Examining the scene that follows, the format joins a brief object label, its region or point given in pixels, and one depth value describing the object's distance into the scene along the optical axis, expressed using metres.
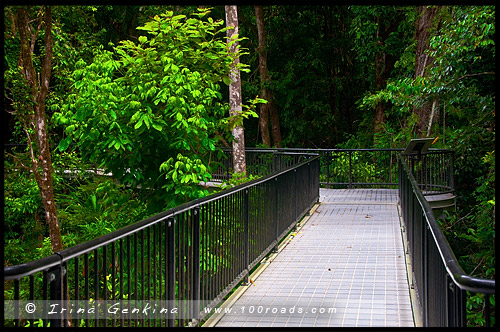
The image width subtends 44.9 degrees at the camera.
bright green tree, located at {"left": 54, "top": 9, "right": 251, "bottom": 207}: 10.11
